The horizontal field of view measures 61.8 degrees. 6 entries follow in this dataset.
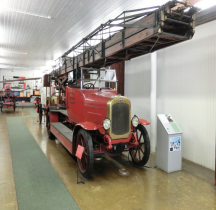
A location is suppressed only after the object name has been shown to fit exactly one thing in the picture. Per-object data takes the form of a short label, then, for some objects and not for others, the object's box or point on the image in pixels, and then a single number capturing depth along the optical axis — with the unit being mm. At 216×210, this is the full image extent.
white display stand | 3596
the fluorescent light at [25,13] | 5019
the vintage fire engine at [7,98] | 14062
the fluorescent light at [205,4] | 3497
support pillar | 4824
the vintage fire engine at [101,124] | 3303
